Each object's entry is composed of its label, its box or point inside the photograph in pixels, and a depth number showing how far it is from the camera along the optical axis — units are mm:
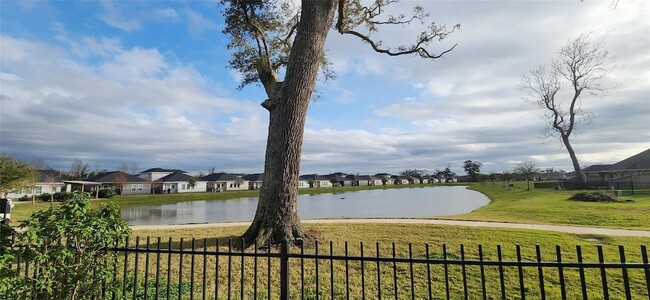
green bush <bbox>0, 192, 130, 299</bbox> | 3213
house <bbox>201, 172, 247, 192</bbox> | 73125
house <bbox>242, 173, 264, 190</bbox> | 81356
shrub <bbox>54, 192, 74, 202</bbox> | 34188
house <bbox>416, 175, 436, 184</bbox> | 127594
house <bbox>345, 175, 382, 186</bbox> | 108875
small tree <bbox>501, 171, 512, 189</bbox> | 63478
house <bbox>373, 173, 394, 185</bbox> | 115938
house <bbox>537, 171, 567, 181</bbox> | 88350
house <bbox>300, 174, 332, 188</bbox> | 93125
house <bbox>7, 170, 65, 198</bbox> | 44375
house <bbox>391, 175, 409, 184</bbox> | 117175
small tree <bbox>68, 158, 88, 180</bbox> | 66488
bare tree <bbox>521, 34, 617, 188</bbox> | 33562
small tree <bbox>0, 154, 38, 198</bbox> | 23539
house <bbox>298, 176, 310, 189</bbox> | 89612
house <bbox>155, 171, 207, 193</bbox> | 64562
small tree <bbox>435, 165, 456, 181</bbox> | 132625
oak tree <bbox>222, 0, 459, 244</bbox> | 7621
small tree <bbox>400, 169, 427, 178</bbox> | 134375
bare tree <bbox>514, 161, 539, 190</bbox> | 50616
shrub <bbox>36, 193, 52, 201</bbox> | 36366
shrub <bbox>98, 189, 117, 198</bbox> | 43756
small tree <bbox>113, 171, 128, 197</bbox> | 56156
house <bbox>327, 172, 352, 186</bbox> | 102312
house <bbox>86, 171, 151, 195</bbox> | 56812
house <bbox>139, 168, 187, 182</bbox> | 83438
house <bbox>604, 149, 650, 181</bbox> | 42344
